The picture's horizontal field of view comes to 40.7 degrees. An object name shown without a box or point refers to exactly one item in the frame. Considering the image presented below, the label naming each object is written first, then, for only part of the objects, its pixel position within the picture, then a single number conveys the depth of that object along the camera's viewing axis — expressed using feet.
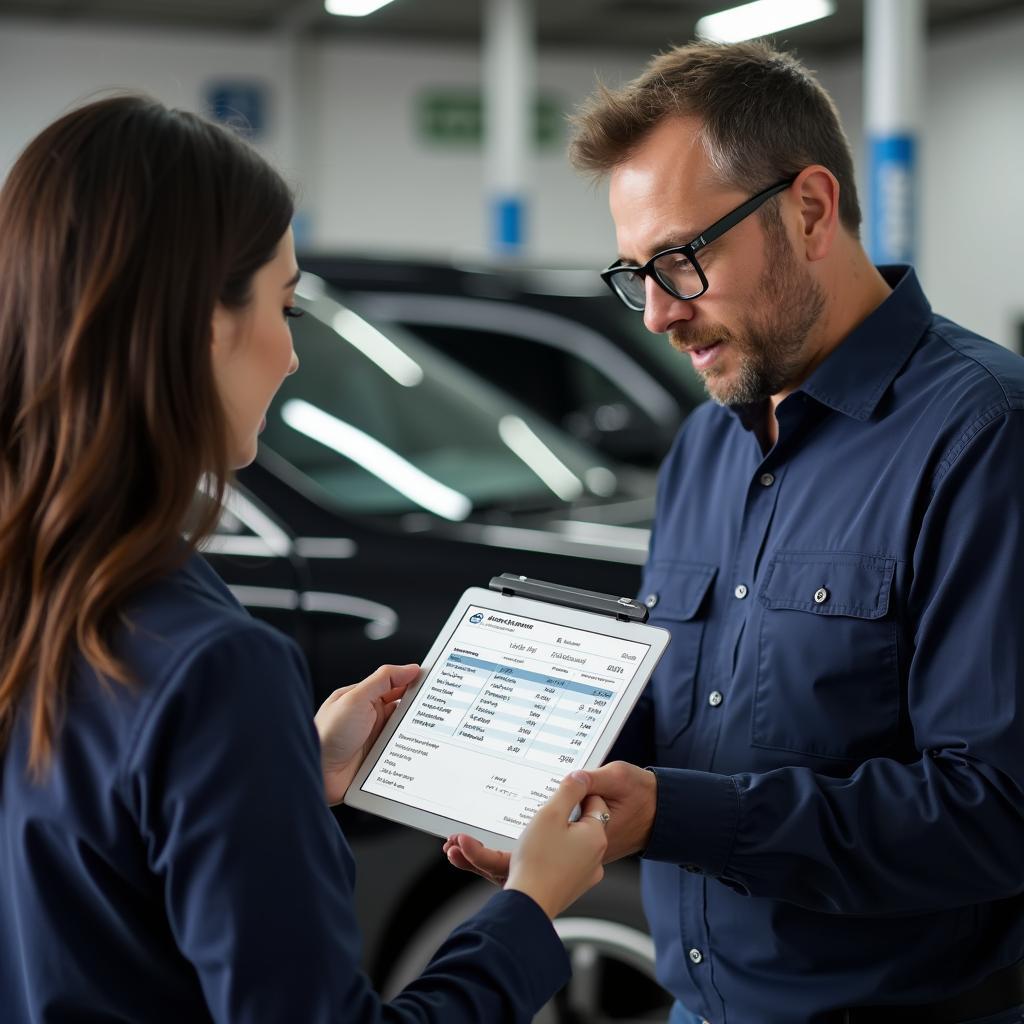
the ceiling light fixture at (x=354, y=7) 40.65
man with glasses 4.66
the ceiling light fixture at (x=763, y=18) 42.09
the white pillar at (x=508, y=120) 40.27
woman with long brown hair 3.30
